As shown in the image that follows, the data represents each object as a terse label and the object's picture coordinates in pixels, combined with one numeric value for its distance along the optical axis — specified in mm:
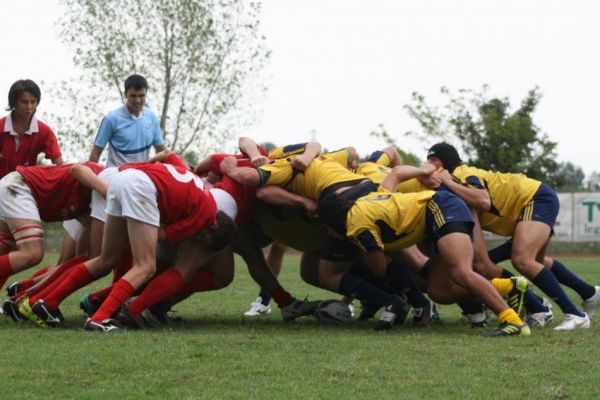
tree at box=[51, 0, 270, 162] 71812
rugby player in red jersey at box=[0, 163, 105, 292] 16219
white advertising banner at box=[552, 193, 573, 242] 59406
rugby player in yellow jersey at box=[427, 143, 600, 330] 15922
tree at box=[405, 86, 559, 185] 79250
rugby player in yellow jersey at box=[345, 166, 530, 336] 14656
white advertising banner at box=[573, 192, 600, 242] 59375
